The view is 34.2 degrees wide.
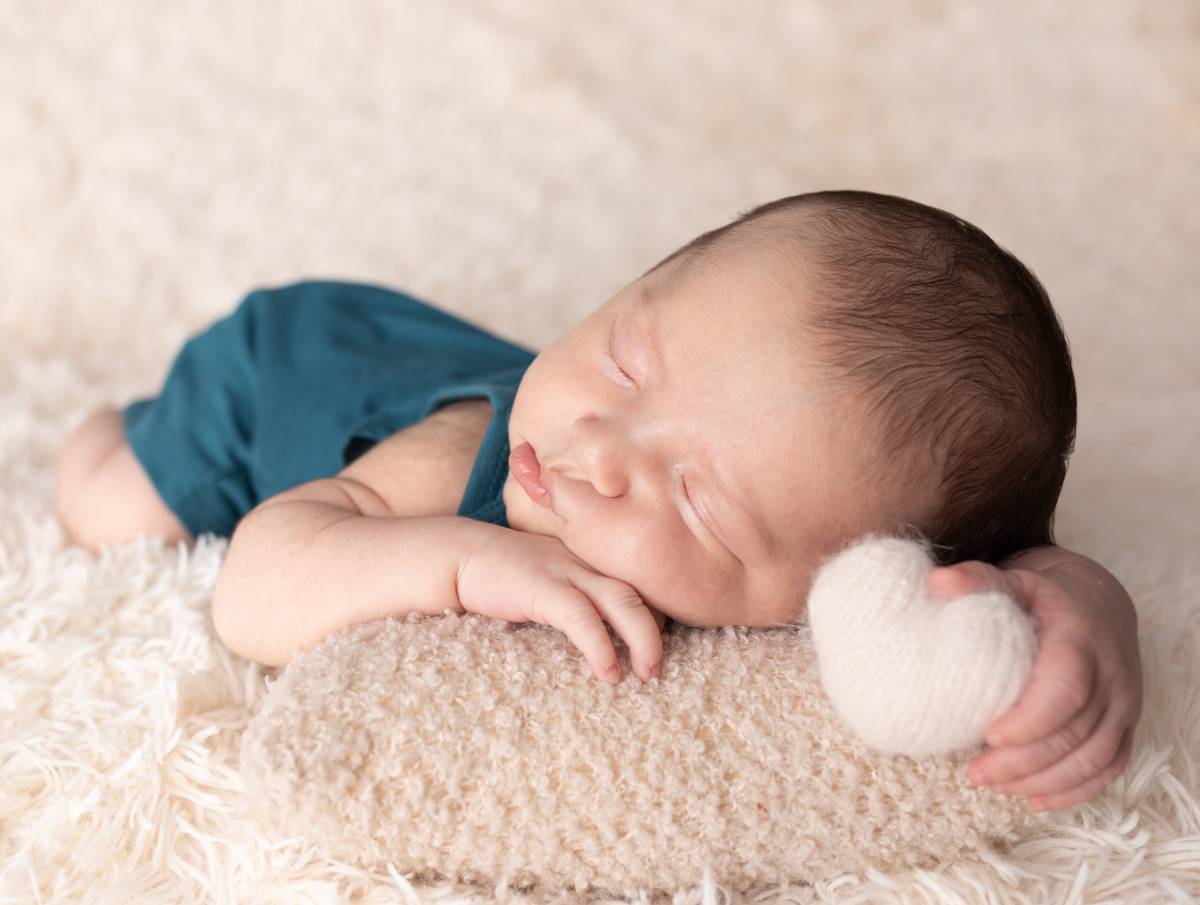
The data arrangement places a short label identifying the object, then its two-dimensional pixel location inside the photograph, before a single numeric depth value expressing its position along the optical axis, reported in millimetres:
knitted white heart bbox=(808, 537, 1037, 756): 342
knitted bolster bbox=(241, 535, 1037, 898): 352
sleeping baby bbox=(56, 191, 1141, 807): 370
